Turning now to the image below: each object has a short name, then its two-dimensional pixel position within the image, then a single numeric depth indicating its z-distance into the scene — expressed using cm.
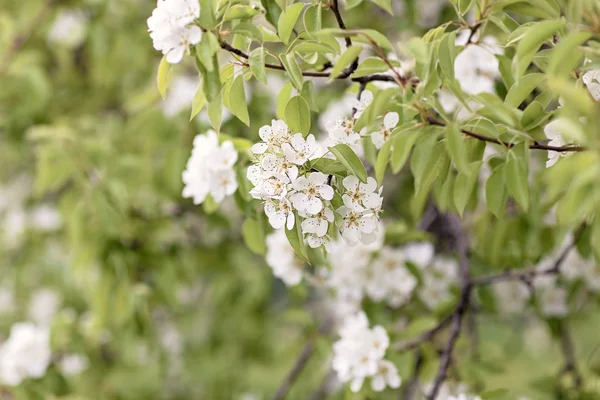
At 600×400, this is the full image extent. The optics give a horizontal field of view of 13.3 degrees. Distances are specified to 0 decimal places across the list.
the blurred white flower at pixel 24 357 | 200
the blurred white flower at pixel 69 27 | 250
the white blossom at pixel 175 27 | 163
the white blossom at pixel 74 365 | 235
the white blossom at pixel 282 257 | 190
